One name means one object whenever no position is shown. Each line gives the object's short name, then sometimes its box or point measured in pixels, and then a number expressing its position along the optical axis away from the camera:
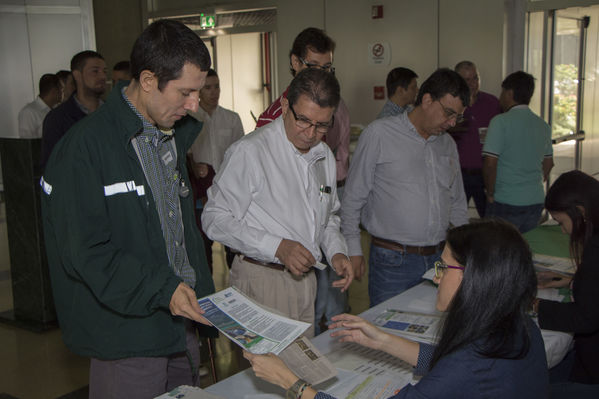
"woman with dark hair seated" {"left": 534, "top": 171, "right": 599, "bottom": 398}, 2.12
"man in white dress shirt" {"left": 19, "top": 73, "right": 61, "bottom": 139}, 5.01
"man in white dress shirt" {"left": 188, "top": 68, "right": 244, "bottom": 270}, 4.72
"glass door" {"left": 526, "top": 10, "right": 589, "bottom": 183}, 6.29
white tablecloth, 1.71
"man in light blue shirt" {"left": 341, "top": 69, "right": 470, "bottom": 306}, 2.79
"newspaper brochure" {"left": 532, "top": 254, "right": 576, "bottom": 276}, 2.76
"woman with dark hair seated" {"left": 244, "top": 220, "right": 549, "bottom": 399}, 1.39
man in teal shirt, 4.31
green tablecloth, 3.15
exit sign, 8.53
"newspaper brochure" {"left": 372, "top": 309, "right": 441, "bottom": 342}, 2.10
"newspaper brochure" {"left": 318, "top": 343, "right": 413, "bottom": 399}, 1.69
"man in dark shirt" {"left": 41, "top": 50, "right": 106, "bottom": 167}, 4.03
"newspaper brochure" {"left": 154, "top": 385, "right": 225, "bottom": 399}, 1.60
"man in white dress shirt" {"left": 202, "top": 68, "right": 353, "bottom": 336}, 2.11
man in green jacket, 1.56
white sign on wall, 7.09
